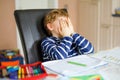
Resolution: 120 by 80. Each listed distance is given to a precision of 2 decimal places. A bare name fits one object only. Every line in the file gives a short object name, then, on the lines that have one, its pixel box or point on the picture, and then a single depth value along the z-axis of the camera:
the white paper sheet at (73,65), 1.04
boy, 1.50
